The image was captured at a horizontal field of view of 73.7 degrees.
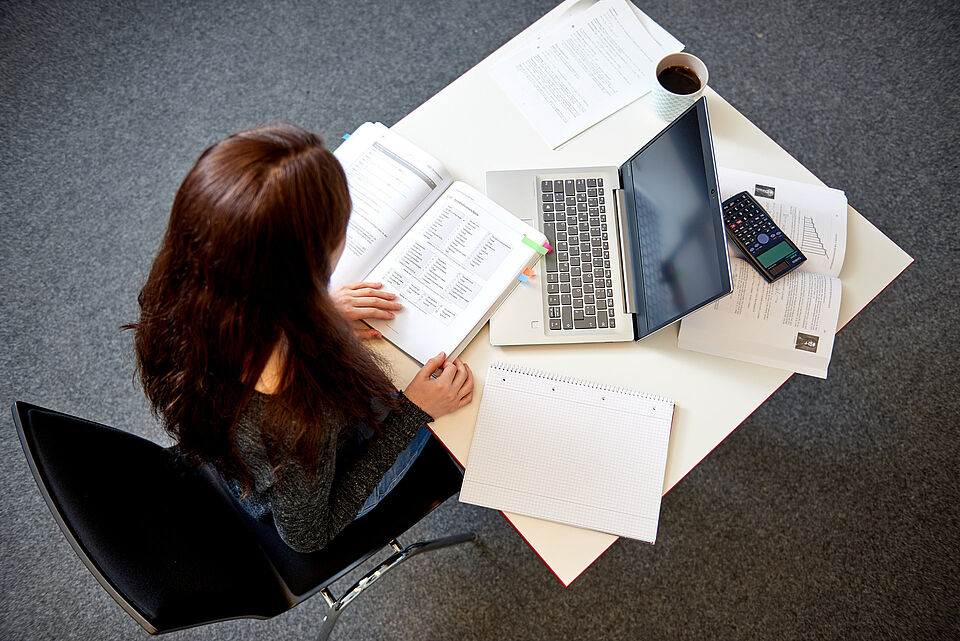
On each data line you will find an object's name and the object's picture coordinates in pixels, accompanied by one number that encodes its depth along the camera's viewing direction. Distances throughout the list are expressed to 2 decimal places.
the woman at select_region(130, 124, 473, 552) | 0.62
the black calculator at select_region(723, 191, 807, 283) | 0.96
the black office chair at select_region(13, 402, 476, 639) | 0.73
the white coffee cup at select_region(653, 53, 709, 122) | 1.03
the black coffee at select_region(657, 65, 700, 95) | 1.05
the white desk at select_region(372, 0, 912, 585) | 0.91
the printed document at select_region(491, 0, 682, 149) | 1.10
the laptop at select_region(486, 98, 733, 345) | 0.84
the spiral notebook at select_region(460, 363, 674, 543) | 0.87
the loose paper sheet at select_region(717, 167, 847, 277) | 1.00
